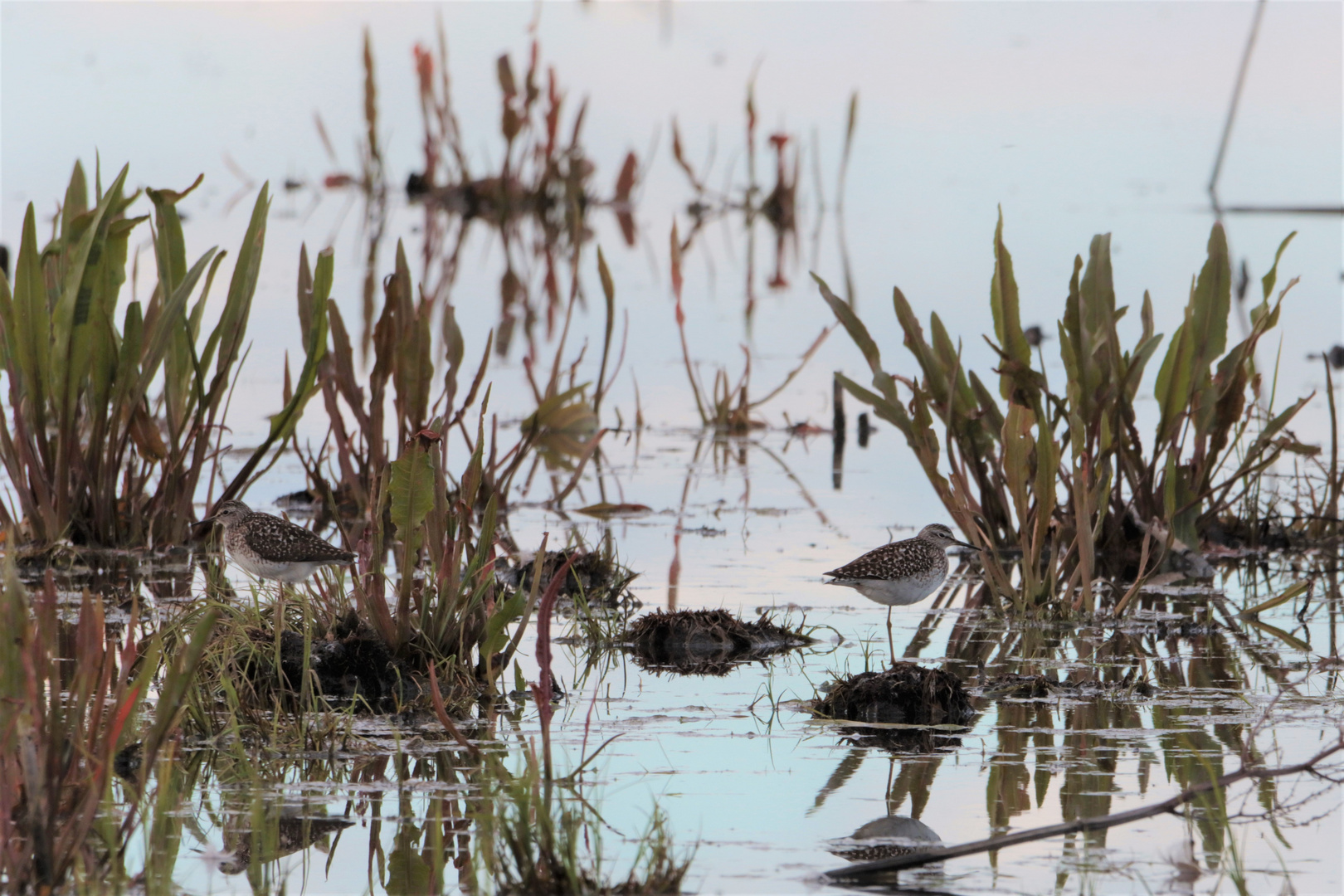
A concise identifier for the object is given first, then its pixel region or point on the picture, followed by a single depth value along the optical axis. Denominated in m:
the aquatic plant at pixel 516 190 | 36.50
